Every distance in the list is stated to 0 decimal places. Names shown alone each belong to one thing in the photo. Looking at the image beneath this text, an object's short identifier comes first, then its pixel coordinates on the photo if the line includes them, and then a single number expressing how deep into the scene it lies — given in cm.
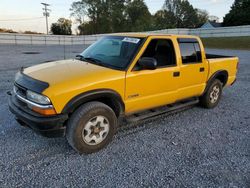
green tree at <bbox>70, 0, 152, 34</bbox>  5778
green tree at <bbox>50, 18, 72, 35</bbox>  5534
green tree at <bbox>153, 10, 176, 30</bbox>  7494
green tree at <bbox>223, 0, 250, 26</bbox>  4776
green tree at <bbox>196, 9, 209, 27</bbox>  8298
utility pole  5491
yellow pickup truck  312
